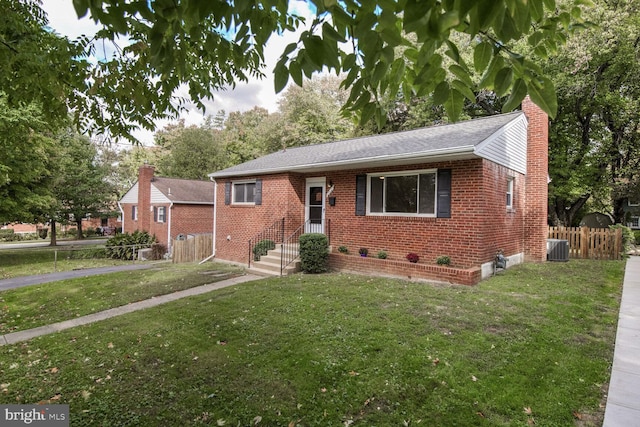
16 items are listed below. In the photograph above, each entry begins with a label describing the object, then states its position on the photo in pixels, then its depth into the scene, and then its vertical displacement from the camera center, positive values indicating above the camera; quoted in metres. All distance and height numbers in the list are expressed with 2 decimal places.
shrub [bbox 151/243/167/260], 20.30 -2.25
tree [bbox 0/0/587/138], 1.29 +0.78
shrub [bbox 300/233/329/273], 10.25 -1.13
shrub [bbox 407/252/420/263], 9.34 -1.13
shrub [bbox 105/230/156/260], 20.06 -1.84
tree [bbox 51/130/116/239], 28.25 +2.63
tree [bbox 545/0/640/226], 14.82 +5.47
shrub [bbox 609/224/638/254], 13.02 -0.69
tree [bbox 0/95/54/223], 13.20 +1.66
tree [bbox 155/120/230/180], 32.50 +5.99
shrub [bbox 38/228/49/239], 37.03 -2.21
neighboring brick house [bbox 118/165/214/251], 21.38 +0.57
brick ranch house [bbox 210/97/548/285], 8.76 +0.67
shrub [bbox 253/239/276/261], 12.23 -1.18
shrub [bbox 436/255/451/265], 8.81 -1.13
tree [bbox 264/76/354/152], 27.19 +7.84
